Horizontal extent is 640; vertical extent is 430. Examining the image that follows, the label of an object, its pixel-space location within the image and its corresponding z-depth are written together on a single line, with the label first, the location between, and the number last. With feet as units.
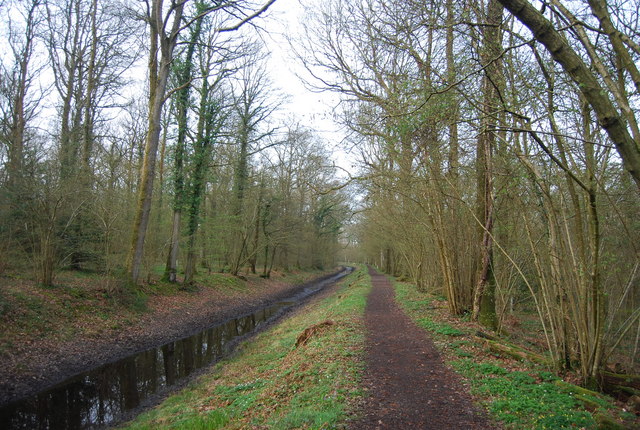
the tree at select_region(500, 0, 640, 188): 9.39
